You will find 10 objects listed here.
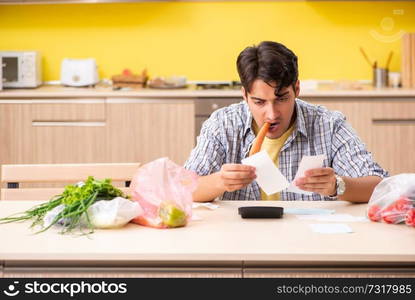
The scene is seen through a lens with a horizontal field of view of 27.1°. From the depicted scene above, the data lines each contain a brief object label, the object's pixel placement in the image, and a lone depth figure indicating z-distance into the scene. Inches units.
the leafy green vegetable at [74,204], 101.4
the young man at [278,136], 117.4
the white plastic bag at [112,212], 101.3
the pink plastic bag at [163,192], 102.5
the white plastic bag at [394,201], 103.8
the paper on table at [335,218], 106.0
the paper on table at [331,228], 99.5
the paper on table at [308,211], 110.3
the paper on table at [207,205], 114.3
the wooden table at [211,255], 88.3
